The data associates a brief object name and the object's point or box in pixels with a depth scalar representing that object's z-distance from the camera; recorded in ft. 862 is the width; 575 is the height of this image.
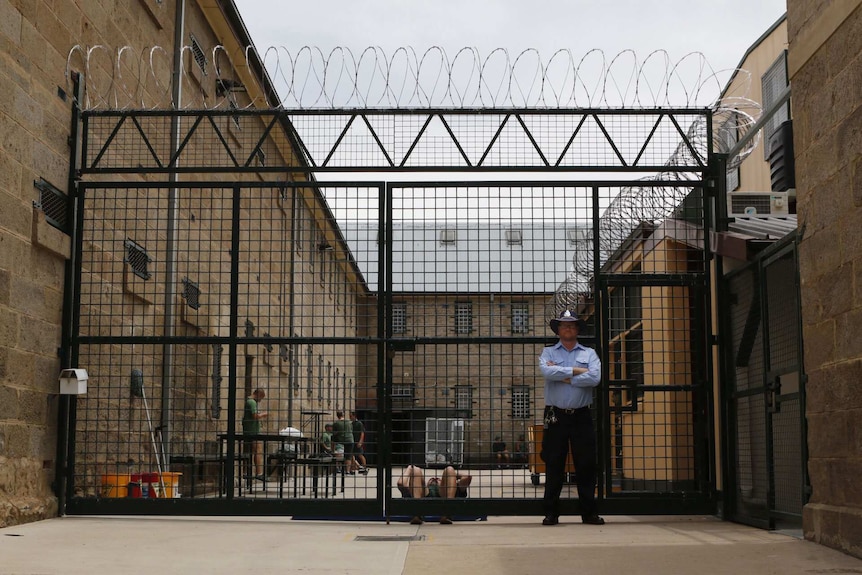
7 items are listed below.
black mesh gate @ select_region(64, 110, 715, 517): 29.25
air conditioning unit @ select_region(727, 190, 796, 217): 38.14
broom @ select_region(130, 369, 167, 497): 38.42
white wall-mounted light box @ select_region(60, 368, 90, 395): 28.94
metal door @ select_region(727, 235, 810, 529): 25.30
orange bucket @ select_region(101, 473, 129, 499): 32.96
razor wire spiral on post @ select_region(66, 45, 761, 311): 31.01
